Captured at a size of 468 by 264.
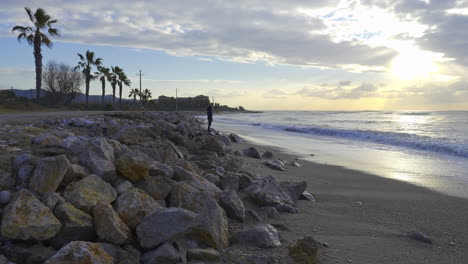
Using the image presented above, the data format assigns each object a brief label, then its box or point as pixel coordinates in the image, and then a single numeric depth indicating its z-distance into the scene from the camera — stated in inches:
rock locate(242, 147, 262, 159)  357.4
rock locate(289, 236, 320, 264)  109.3
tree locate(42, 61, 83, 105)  1337.4
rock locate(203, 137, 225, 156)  304.8
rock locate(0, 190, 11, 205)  104.4
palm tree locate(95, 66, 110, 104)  1999.6
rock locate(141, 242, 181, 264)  98.9
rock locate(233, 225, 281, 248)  121.0
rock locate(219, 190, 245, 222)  143.2
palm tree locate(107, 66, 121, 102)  2246.1
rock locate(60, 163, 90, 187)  122.4
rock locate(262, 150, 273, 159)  371.9
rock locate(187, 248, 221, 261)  106.6
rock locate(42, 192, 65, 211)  104.6
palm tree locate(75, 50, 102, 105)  1611.2
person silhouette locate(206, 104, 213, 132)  672.4
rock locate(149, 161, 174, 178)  151.2
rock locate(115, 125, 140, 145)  229.8
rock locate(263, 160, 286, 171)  297.4
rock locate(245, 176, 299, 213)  165.8
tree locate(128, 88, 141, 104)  3249.0
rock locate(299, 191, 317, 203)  194.2
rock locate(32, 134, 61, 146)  167.8
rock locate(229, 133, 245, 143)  564.1
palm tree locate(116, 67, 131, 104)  2311.8
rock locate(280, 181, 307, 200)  191.6
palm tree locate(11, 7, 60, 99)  1069.1
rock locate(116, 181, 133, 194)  129.7
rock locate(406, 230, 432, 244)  138.8
